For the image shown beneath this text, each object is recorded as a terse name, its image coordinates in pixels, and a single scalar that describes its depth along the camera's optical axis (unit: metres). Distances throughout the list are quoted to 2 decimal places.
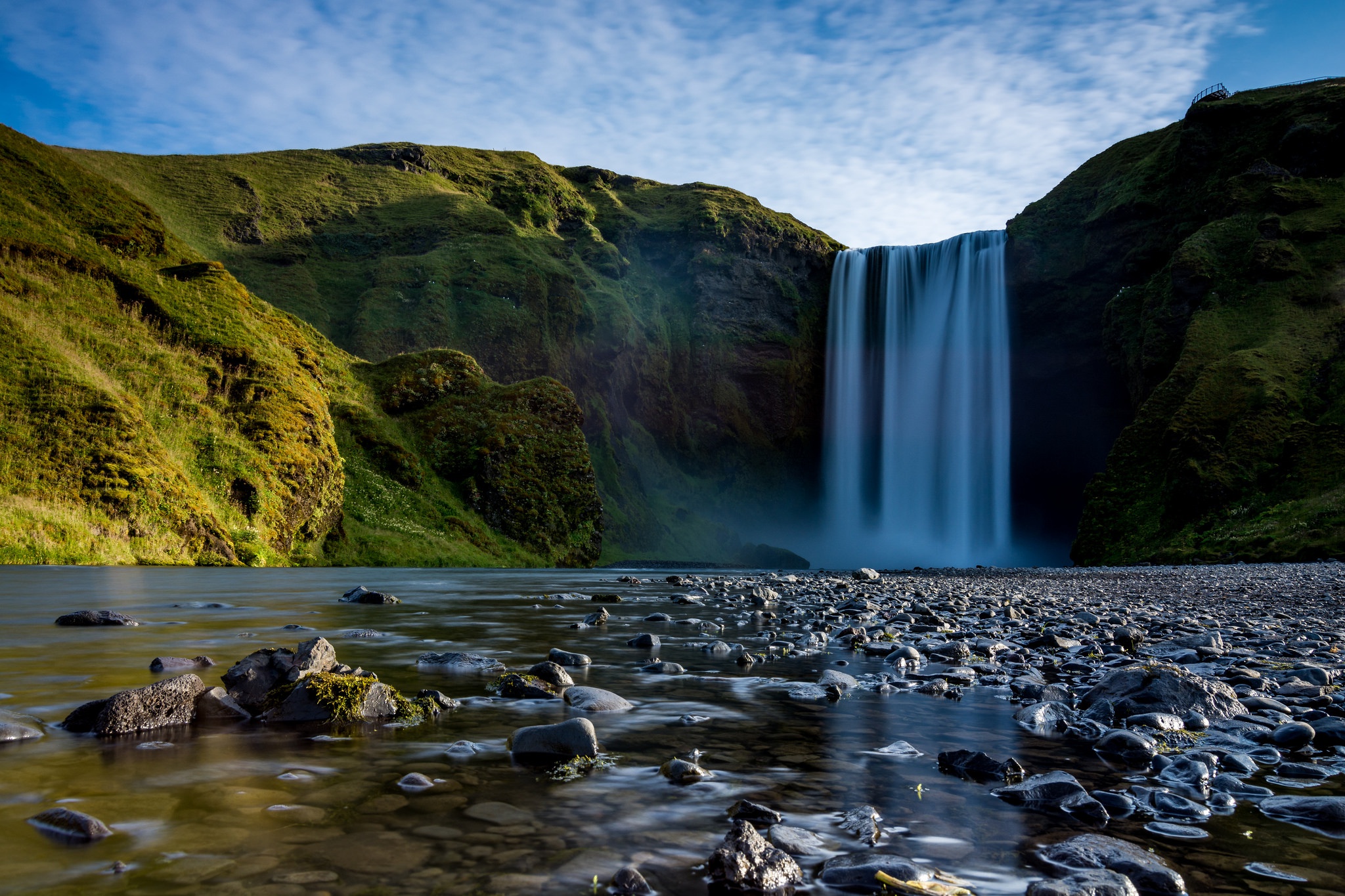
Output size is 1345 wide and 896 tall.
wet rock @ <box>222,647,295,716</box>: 4.73
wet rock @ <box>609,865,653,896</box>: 2.32
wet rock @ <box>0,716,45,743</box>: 3.86
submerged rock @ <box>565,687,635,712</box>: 5.22
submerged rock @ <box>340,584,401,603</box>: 14.41
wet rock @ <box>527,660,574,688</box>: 6.08
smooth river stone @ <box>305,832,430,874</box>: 2.46
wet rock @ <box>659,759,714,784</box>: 3.60
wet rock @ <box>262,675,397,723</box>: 4.57
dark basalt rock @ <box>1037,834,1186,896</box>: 2.43
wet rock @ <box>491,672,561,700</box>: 5.54
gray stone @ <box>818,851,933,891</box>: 2.42
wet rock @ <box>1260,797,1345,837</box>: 3.09
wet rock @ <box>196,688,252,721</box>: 4.50
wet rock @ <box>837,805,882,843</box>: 2.86
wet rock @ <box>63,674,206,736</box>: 4.11
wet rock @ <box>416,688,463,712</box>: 5.02
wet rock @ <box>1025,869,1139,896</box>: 2.29
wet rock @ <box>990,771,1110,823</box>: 3.21
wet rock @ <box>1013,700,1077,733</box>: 4.87
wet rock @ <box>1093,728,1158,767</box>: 4.13
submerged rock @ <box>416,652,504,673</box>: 6.66
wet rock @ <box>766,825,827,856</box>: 2.72
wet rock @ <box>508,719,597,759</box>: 3.94
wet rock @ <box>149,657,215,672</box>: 6.01
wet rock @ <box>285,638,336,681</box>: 5.03
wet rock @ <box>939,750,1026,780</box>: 3.71
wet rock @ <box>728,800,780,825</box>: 3.02
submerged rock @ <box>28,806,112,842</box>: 2.58
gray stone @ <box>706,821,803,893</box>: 2.39
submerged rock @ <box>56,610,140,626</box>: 9.02
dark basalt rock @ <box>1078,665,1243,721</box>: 4.97
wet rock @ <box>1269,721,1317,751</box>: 4.32
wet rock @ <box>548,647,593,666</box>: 7.11
